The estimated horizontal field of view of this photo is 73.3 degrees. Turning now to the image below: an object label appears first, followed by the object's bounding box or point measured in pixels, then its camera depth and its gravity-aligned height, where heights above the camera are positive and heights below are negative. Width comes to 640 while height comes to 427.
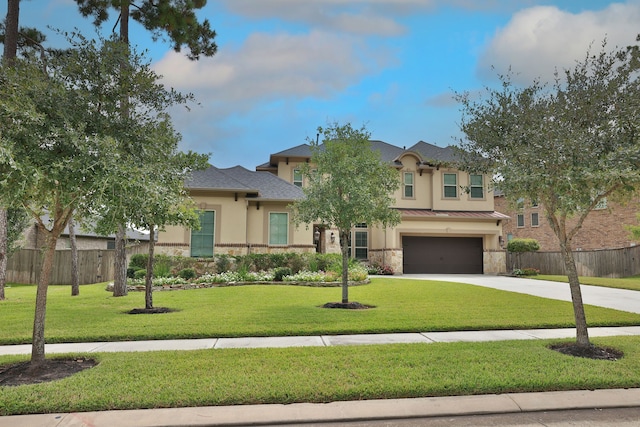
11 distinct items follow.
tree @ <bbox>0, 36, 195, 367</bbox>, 4.89 +1.48
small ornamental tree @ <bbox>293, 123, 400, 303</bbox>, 10.84 +1.71
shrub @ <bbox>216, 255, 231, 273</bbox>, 18.25 -0.55
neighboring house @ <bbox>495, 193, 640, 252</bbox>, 29.03 +1.86
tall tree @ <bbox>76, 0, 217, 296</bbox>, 13.80 +7.89
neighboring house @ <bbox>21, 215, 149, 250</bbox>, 25.17 +0.58
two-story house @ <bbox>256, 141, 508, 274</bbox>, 24.69 +1.77
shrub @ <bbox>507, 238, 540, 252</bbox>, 24.80 +0.51
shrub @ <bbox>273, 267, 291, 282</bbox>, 16.92 -0.86
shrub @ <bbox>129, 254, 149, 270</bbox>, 17.62 -0.45
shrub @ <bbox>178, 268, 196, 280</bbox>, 16.83 -0.91
